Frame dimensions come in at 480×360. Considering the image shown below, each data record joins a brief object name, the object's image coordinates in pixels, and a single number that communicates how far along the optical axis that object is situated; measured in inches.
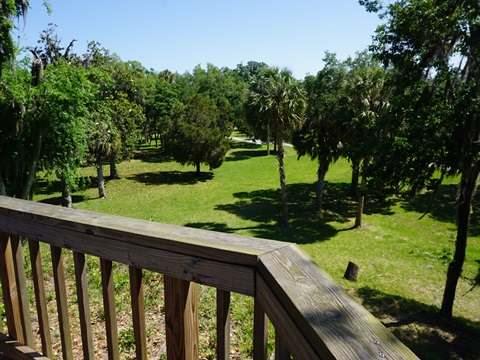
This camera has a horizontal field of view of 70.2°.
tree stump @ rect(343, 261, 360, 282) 455.8
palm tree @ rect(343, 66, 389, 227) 594.5
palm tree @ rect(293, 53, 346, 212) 688.4
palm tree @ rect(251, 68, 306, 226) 630.5
